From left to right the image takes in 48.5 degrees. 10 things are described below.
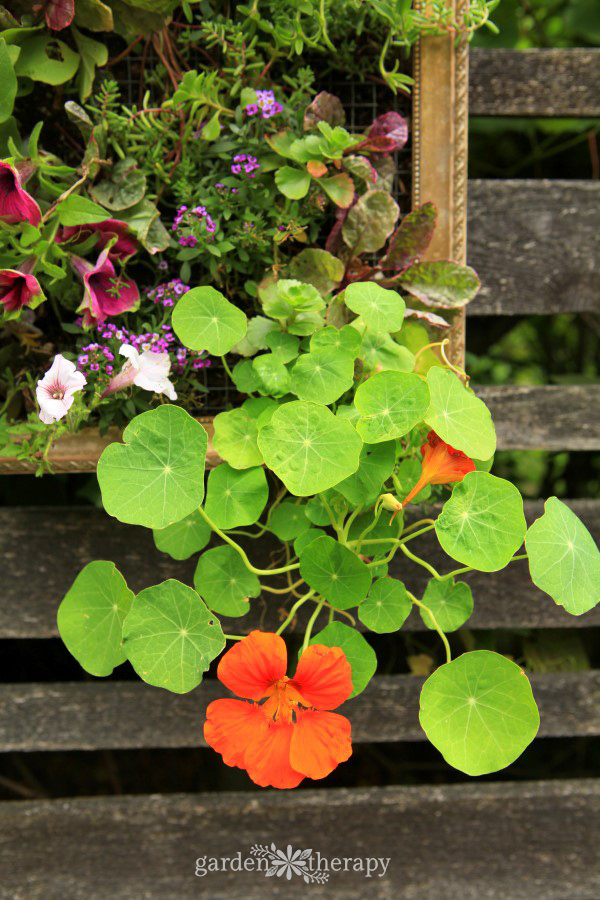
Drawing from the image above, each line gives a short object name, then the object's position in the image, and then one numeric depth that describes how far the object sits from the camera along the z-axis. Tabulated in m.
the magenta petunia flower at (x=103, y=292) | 0.65
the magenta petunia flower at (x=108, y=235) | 0.66
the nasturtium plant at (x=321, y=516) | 0.55
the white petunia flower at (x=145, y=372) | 0.61
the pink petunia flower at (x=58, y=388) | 0.59
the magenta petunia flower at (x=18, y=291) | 0.61
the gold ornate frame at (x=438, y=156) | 0.72
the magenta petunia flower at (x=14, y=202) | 0.60
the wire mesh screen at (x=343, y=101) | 0.72
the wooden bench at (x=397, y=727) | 0.87
